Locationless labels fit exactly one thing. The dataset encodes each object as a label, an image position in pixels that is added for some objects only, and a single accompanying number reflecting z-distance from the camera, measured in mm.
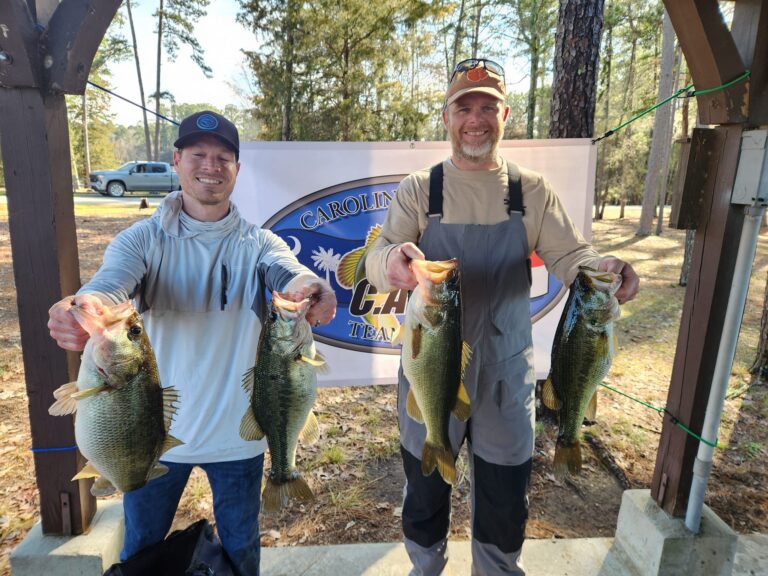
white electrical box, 2475
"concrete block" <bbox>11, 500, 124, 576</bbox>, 2602
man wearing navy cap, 2184
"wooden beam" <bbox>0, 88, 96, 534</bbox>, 2281
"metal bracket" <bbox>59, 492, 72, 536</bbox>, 2664
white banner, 3850
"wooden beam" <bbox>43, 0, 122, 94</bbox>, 2223
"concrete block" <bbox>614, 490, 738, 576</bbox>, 2930
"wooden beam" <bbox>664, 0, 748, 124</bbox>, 2520
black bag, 2188
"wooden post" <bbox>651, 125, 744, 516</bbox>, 2697
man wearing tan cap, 2436
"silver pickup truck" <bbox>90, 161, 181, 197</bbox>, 24266
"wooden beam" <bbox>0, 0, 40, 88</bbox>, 2116
